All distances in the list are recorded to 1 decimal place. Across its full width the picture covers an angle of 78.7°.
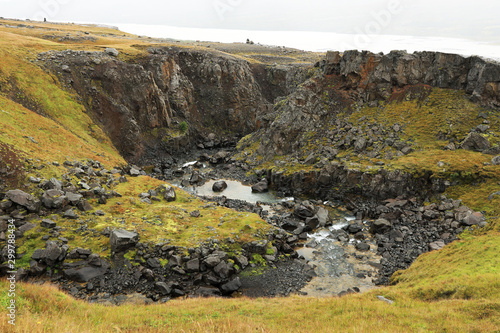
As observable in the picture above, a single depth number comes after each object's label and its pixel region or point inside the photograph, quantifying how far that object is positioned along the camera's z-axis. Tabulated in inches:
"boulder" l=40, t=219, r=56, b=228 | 1376.7
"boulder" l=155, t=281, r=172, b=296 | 1242.6
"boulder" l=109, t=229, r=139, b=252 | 1350.9
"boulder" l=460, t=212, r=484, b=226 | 1648.7
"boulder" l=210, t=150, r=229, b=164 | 3098.4
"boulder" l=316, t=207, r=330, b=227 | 1946.4
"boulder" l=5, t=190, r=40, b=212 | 1381.6
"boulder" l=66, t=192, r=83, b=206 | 1537.3
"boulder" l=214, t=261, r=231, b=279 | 1357.8
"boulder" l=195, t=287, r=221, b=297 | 1256.0
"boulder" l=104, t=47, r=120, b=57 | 3134.8
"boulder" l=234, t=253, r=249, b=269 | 1428.4
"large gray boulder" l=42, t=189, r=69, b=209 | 1461.6
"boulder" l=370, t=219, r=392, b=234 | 1796.3
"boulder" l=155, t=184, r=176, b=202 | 1910.4
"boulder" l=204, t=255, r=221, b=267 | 1375.5
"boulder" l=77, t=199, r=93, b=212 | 1537.9
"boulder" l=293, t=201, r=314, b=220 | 2009.2
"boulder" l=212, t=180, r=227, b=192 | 2486.5
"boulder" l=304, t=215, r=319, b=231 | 1882.4
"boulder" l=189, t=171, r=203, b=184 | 2629.7
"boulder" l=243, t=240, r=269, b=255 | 1513.3
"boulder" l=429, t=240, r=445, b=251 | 1554.4
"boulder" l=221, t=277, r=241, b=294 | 1304.1
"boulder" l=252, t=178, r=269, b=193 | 2490.2
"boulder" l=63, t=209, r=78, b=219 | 1464.1
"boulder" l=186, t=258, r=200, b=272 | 1354.6
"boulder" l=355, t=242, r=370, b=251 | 1662.2
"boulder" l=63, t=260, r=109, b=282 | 1248.2
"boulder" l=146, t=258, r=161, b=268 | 1344.7
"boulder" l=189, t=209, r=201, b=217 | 1722.4
